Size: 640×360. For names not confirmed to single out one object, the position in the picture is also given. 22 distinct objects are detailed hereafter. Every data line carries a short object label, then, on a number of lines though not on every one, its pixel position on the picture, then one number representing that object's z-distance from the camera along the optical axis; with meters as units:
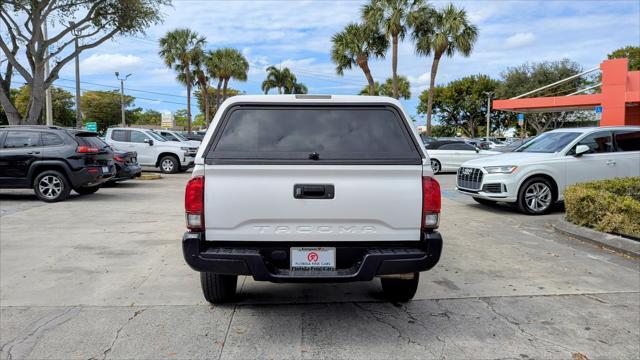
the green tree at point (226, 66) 44.62
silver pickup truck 3.76
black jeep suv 10.92
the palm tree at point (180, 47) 41.09
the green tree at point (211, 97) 85.26
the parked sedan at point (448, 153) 19.80
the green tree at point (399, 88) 59.09
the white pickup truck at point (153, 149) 19.27
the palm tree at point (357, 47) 33.97
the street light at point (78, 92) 25.67
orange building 23.45
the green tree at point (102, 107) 71.62
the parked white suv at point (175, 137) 20.73
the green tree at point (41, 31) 18.31
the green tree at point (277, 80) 59.38
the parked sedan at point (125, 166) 13.88
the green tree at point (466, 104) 60.97
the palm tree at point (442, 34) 31.02
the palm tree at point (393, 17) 31.55
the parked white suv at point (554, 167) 9.62
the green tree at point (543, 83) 49.33
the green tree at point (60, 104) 58.06
